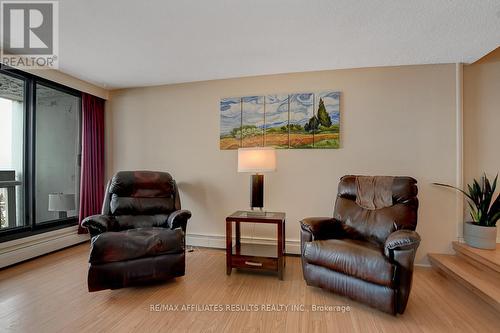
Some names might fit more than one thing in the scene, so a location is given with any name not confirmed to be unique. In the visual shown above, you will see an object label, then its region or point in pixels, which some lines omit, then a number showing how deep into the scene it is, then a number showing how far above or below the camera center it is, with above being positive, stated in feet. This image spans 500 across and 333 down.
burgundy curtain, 11.29 +0.46
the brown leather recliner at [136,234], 6.91 -2.13
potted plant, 7.98 -1.72
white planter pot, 7.95 -2.33
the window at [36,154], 9.12 +0.52
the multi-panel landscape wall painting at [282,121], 9.90 +1.98
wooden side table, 7.90 -3.04
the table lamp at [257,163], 8.39 +0.13
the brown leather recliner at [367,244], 5.83 -2.19
